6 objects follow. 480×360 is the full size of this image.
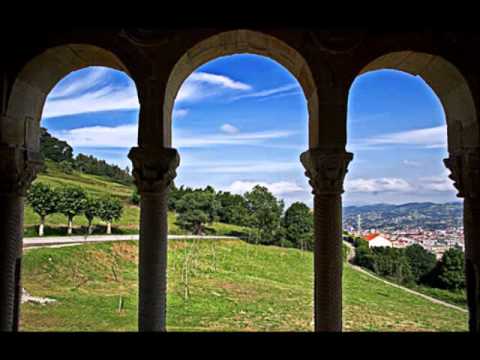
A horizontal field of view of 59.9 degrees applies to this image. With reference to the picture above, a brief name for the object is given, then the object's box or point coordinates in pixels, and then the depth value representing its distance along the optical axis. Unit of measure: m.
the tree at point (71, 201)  23.84
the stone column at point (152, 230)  4.96
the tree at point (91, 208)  24.59
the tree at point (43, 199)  22.86
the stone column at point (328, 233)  4.98
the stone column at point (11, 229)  5.04
